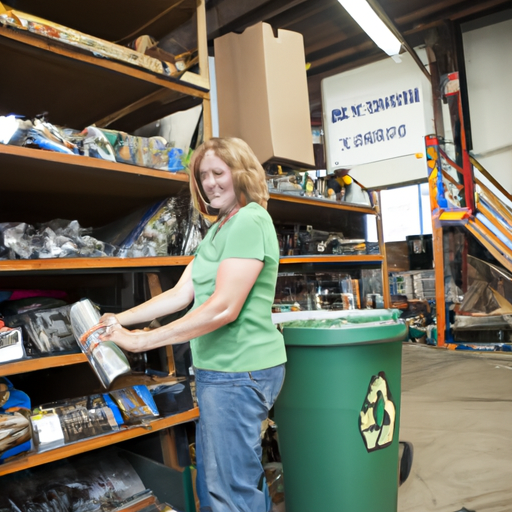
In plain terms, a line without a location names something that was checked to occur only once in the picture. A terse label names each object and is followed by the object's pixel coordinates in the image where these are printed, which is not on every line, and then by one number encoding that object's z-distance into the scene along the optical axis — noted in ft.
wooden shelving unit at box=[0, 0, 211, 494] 4.99
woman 4.16
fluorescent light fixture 12.38
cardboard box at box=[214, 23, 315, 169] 7.86
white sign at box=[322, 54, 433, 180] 11.91
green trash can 5.35
